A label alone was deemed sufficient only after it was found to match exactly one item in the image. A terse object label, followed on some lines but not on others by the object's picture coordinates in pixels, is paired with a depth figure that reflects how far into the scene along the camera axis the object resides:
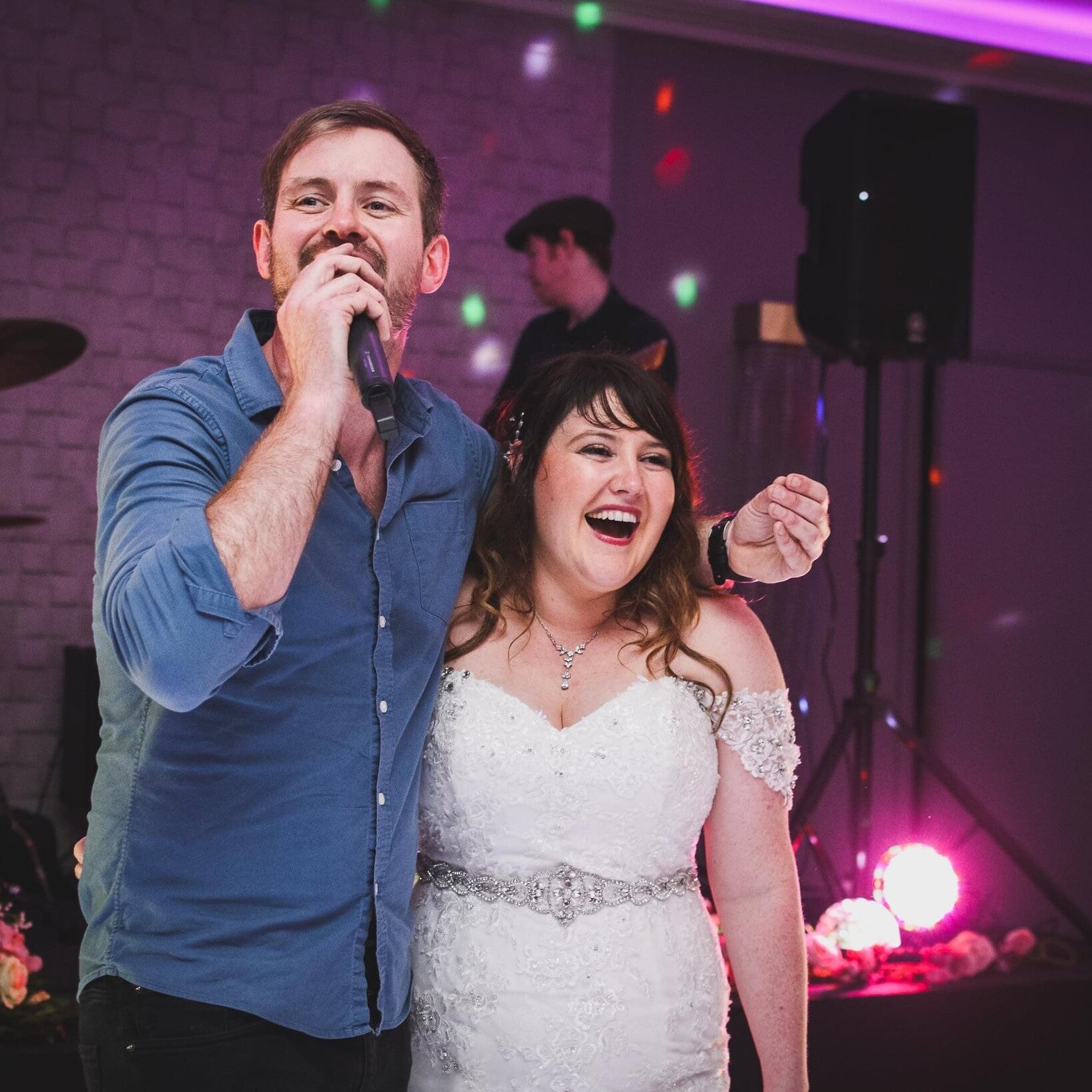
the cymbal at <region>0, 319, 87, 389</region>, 3.31
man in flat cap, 3.82
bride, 1.65
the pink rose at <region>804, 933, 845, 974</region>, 2.96
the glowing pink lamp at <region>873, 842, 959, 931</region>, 3.19
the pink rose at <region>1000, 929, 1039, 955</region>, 3.38
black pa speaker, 3.41
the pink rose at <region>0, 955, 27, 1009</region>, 2.46
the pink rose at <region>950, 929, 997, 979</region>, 3.16
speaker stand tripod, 3.22
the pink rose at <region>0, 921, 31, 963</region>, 2.57
